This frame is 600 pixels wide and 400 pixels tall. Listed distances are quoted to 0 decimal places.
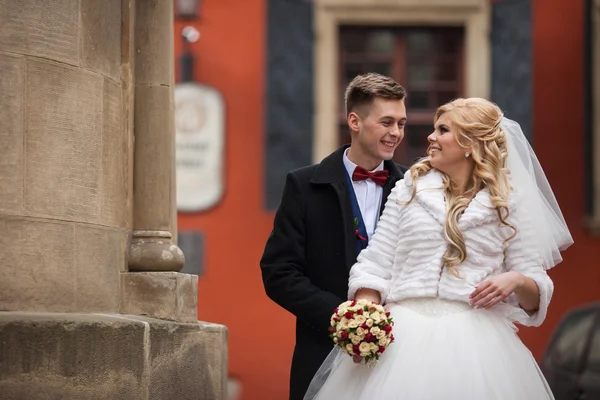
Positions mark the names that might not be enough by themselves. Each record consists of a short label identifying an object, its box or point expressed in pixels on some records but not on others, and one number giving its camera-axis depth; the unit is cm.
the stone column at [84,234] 856
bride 832
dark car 1564
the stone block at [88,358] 838
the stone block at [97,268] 909
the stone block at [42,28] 893
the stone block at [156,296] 977
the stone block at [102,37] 934
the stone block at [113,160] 937
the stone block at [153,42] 1023
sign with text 2723
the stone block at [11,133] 880
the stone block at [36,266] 872
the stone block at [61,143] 891
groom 915
